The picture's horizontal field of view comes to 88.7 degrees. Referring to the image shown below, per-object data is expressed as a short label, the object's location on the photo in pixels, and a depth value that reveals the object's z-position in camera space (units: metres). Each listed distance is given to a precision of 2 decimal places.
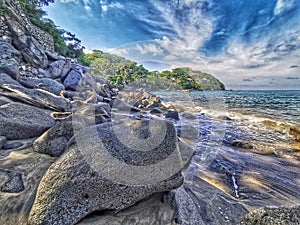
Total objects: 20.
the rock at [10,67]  6.25
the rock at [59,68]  11.98
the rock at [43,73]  10.37
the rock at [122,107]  11.08
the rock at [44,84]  6.83
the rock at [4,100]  3.87
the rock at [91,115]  4.23
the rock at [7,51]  7.36
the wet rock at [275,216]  1.35
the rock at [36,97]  4.47
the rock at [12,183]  1.87
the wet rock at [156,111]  12.24
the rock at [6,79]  5.60
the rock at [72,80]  11.72
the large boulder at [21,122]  3.06
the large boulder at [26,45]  10.80
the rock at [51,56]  13.98
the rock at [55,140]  2.64
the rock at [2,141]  2.76
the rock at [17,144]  2.80
